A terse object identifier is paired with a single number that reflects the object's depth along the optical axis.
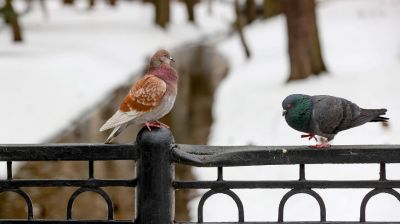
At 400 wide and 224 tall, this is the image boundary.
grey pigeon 6.84
